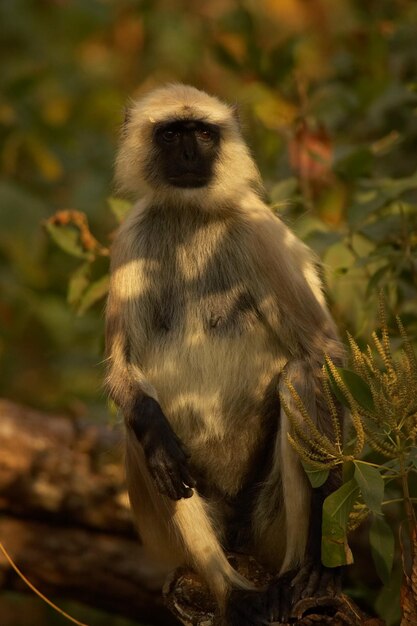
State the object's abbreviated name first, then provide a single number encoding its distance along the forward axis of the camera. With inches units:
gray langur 297.3
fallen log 413.7
